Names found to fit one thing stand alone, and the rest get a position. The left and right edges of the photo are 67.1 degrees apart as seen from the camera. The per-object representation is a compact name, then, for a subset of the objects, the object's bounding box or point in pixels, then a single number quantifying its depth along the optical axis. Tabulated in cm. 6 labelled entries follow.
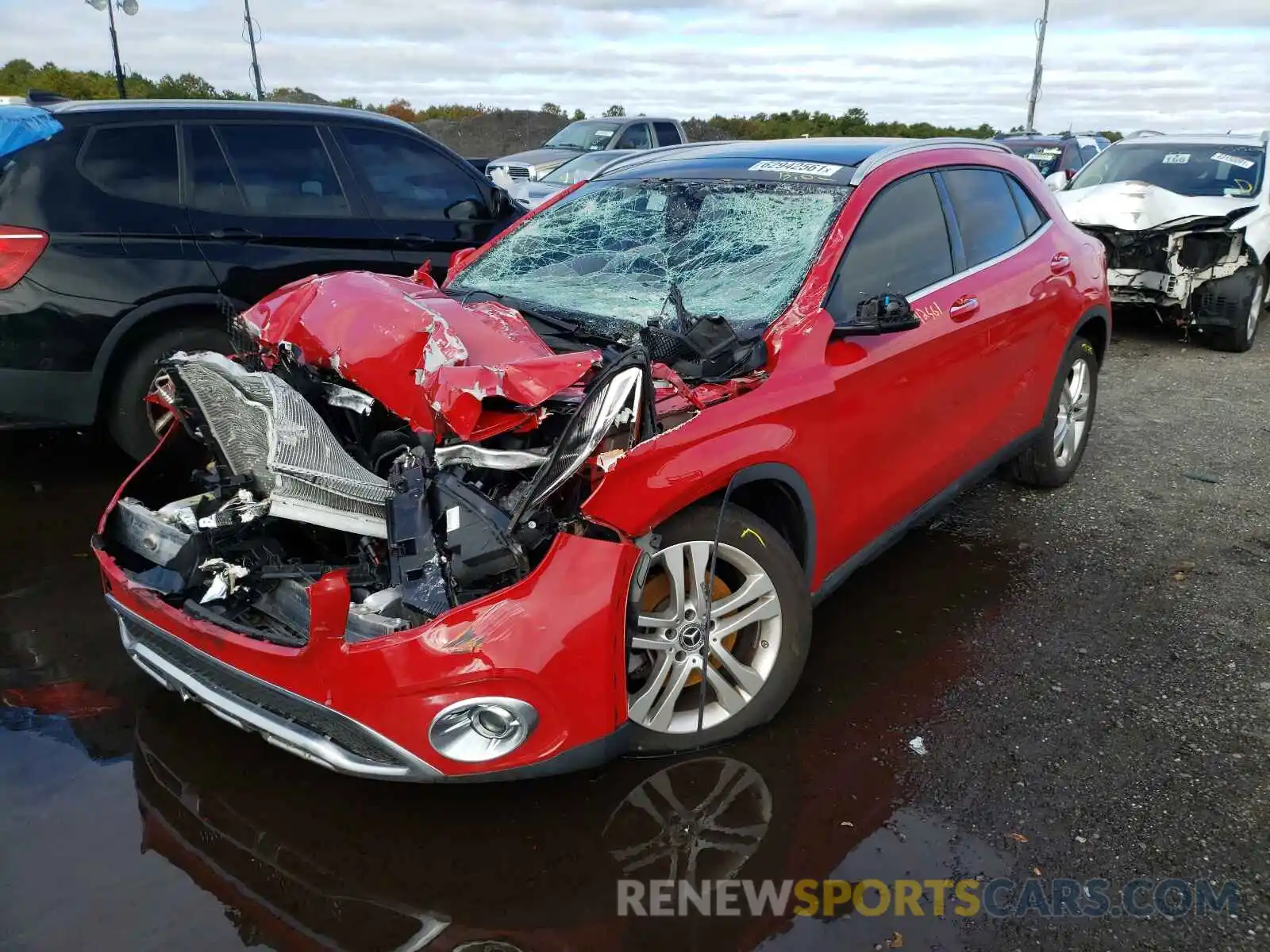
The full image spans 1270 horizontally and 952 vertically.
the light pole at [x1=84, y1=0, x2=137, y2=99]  1861
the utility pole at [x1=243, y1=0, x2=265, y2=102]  2684
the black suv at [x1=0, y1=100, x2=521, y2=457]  447
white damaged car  833
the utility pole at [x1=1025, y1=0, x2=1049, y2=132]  3662
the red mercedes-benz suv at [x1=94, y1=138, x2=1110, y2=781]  242
